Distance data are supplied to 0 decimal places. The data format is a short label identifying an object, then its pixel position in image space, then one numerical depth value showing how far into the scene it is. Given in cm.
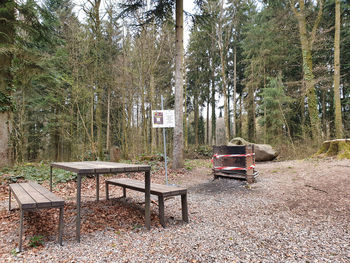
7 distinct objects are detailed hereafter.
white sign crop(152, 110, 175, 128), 643
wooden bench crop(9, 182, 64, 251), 252
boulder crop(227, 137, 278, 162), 1239
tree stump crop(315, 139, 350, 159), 792
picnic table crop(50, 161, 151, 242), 279
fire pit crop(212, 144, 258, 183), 630
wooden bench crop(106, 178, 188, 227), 334
